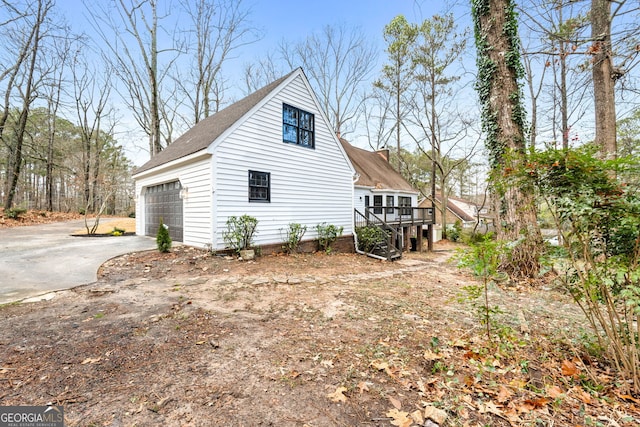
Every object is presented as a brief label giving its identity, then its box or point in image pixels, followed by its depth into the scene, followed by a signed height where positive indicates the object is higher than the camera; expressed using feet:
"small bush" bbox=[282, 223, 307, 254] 31.22 -3.52
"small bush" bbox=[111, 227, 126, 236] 40.01 -3.32
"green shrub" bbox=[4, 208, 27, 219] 48.67 -0.52
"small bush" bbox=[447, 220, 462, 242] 70.72 -6.16
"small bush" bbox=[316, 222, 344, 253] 35.19 -3.48
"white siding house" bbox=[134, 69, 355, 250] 26.32 +4.33
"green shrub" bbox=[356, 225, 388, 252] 38.81 -4.12
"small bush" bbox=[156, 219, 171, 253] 26.07 -2.89
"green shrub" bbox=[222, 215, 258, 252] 26.40 -2.27
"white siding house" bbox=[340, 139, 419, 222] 49.20 +5.01
